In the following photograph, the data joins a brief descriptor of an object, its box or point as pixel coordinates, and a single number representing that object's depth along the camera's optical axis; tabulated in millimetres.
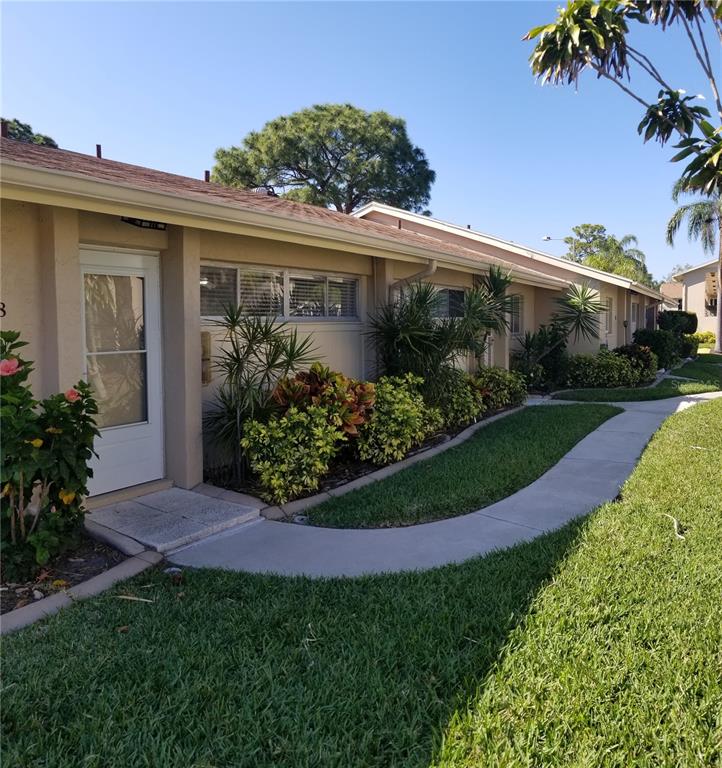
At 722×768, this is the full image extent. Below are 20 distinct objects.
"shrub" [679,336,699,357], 24172
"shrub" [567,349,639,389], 15164
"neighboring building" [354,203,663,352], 16312
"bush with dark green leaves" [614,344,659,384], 15898
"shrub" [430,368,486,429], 8969
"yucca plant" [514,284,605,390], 14562
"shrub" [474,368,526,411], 10922
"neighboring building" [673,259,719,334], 38344
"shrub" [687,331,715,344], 36184
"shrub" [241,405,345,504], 5754
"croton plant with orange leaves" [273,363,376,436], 6379
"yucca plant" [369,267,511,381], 8438
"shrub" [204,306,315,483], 6160
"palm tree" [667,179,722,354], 30172
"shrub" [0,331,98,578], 3779
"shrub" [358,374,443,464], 7195
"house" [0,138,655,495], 4742
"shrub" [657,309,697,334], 28250
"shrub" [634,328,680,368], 19188
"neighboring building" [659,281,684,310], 56375
